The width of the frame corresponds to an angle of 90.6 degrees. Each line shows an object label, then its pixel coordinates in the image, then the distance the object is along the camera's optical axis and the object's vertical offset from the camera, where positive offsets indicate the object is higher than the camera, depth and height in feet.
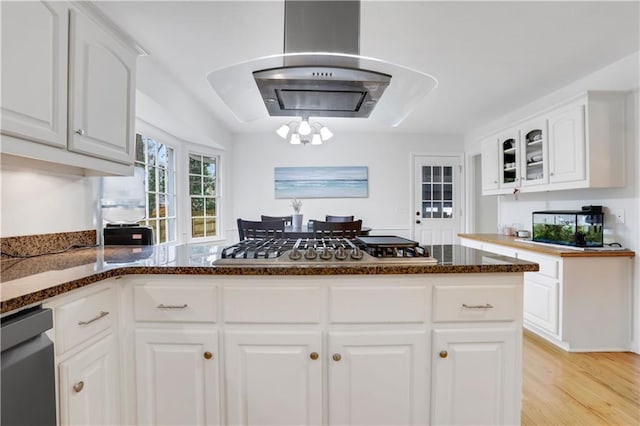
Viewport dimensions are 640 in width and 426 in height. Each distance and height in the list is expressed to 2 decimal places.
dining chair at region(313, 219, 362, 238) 9.15 -0.45
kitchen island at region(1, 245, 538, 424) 4.30 -1.78
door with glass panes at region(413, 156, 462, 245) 17.13 +0.74
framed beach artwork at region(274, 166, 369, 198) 16.74 +1.72
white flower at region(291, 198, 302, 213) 14.57 +0.35
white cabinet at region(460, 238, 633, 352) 8.33 -2.31
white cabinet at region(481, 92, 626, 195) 8.43 +1.99
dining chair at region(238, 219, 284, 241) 9.38 -0.47
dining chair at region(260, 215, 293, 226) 12.76 -0.22
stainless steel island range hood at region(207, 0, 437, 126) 4.32 +1.97
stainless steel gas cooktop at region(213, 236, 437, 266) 4.45 -0.62
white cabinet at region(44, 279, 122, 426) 3.51 -1.70
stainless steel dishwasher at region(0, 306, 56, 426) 2.85 -1.48
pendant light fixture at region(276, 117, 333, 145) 12.17 +3.16
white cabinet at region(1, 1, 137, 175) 3.92 +1.86
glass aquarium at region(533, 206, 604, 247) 8.79 -0.40
